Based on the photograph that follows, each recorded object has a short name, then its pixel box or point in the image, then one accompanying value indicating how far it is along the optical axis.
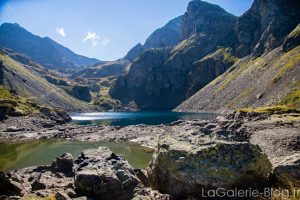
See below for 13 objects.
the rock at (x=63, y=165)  24.20
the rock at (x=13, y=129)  70.80
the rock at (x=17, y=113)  90.89
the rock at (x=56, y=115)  99.77
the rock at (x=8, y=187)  13.46
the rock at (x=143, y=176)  17.29
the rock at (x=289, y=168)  13.69
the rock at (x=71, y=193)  13.75
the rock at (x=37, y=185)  16.86
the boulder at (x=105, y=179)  13.70
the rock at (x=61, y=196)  12.82
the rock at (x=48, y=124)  84.81
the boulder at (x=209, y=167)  12.09
